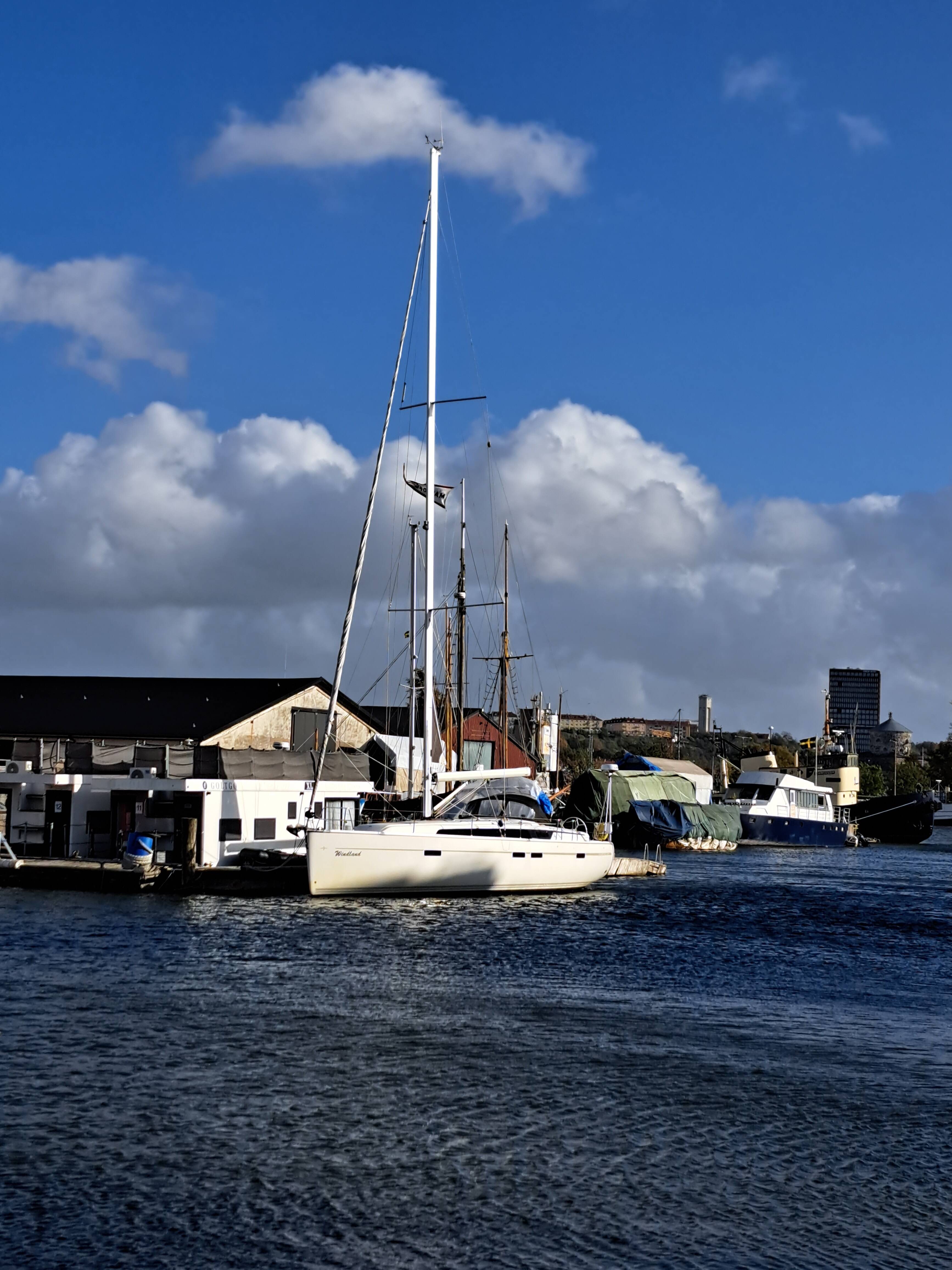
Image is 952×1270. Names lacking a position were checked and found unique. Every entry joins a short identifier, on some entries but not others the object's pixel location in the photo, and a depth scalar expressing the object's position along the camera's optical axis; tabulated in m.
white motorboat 97.00
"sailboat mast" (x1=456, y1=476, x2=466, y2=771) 77.38
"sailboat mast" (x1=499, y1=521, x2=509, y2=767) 89.88
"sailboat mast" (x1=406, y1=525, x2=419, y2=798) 52.53
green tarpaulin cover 85.50
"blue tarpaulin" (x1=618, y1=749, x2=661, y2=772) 107.31
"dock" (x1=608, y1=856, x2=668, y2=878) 59.16
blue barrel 44.94
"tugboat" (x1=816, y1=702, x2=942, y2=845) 118.06
